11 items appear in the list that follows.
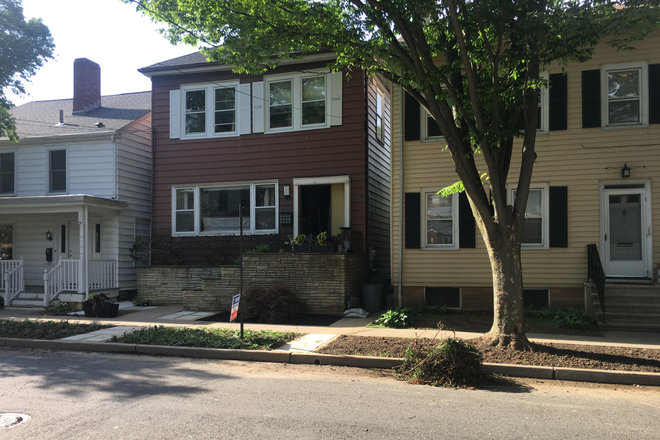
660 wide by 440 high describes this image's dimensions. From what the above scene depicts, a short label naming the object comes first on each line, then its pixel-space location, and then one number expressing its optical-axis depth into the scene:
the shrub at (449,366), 6.45
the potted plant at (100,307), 12.30
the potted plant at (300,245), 12.64
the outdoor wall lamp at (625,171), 11.32
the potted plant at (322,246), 12.51
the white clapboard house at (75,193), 14.48
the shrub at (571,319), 9.99
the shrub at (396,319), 10.47
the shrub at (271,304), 11.12
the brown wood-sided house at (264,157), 13.78
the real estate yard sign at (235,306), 8.95
